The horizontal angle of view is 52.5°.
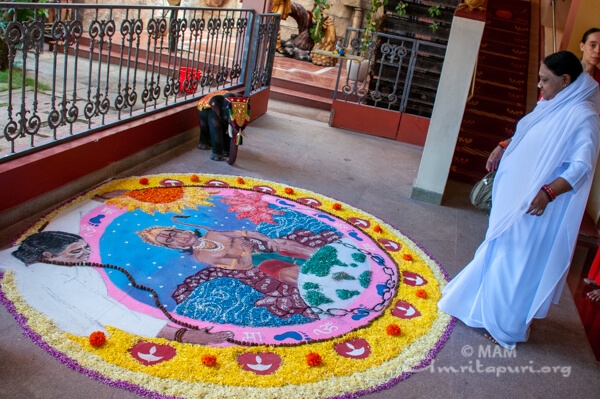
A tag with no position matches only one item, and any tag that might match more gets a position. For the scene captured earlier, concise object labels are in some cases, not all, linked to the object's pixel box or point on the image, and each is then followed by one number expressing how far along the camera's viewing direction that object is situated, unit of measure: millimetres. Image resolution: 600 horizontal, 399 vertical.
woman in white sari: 3510
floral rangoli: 3188
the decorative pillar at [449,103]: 5750
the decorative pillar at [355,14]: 14402
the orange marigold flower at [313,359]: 3312
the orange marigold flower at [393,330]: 3766
